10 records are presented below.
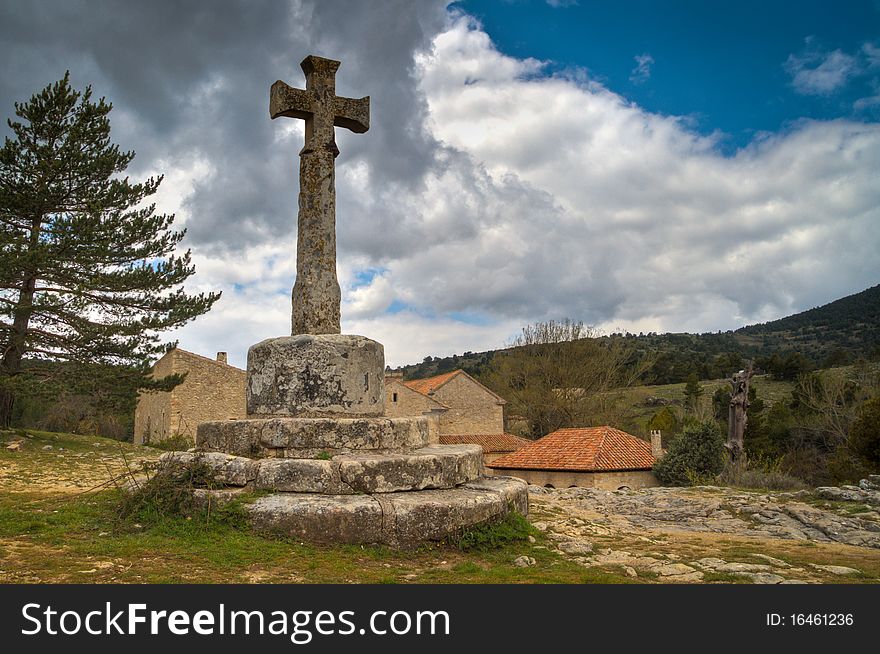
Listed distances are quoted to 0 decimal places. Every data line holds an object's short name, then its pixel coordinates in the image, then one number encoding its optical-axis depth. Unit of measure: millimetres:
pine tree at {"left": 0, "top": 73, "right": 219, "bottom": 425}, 17844
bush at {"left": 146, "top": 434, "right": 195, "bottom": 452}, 19962
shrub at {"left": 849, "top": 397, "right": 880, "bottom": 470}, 19000
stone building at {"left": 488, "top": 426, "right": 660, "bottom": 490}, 21562
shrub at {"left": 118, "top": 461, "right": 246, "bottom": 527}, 5098
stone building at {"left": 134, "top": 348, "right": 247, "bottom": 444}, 26812
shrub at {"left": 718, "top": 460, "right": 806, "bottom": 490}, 12281
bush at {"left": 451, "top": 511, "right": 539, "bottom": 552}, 5195
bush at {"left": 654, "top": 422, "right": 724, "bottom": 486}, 20422
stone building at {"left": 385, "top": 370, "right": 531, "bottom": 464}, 34531
